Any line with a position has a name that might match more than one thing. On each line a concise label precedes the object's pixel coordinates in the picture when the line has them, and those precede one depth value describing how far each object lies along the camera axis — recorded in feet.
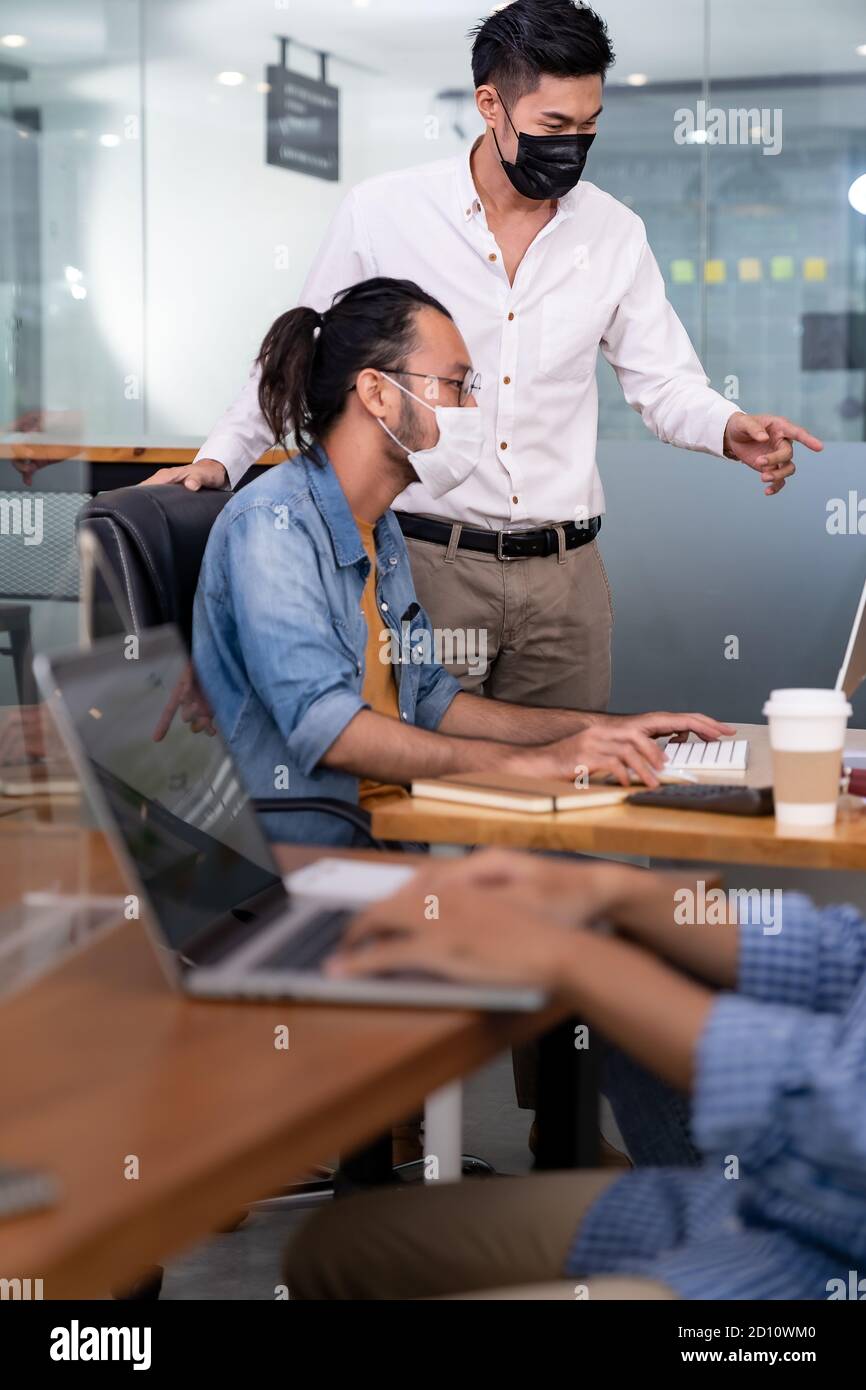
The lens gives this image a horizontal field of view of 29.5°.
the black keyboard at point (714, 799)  5.97
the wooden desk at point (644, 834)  5.65
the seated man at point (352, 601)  6.68
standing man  9.47
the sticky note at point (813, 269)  15.23
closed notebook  6.01
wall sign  19.42
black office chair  6.99
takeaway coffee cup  5.78
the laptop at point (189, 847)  3.70
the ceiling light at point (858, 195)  15.10
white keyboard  6.70
